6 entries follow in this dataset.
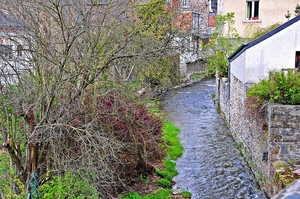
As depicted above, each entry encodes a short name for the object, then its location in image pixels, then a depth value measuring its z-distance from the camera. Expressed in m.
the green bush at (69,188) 6.62
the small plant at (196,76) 34.38
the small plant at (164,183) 10.54
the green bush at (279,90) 8.84
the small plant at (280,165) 8.58
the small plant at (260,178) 9.74
